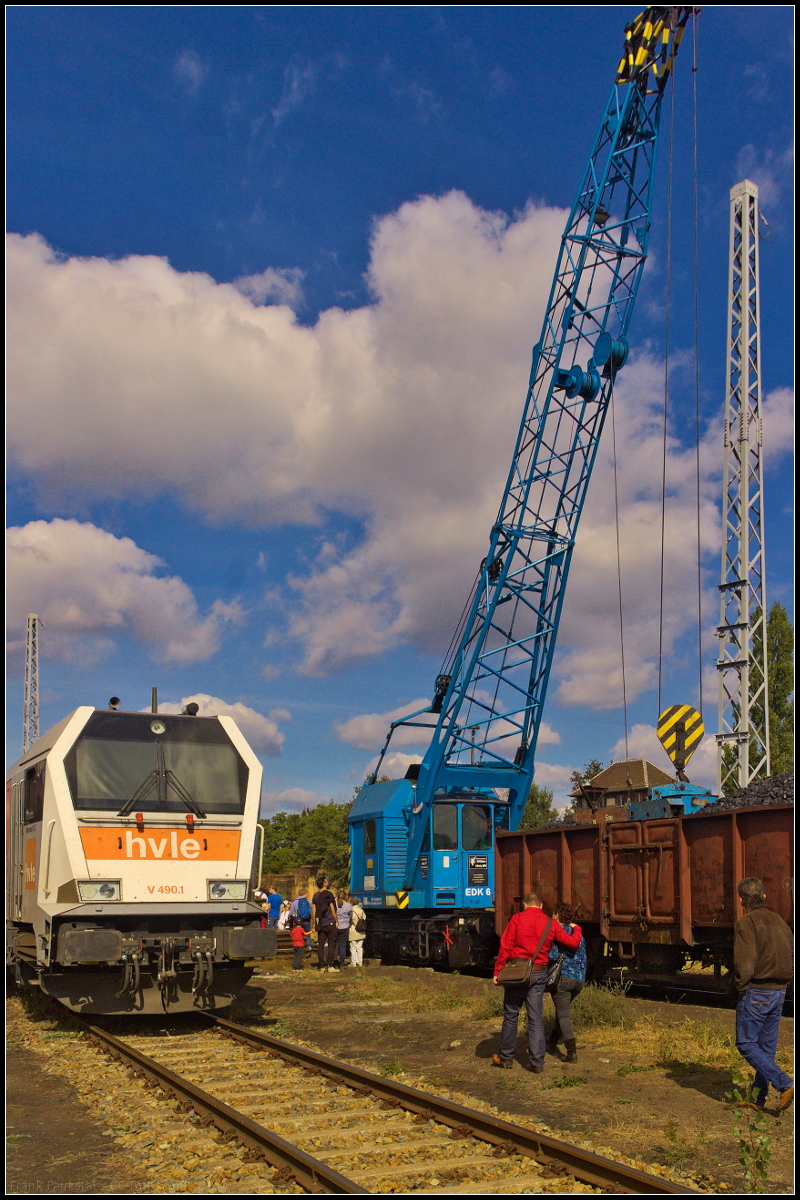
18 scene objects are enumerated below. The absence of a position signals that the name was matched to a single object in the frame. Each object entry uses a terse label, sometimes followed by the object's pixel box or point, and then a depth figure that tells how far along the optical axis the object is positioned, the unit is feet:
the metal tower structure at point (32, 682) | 214.48
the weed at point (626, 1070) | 27.50
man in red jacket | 28.02
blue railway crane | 58.90
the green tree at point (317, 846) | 187.06
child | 57.77
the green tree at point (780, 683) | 115.03
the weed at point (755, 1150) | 17.03
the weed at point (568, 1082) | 26.30
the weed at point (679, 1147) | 19.65
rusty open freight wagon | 34.88
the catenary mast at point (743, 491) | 79.92
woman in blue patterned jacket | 28.99
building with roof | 191.01
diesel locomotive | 31.48
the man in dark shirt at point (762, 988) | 22.49
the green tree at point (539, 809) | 193.47
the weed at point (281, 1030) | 34.42
